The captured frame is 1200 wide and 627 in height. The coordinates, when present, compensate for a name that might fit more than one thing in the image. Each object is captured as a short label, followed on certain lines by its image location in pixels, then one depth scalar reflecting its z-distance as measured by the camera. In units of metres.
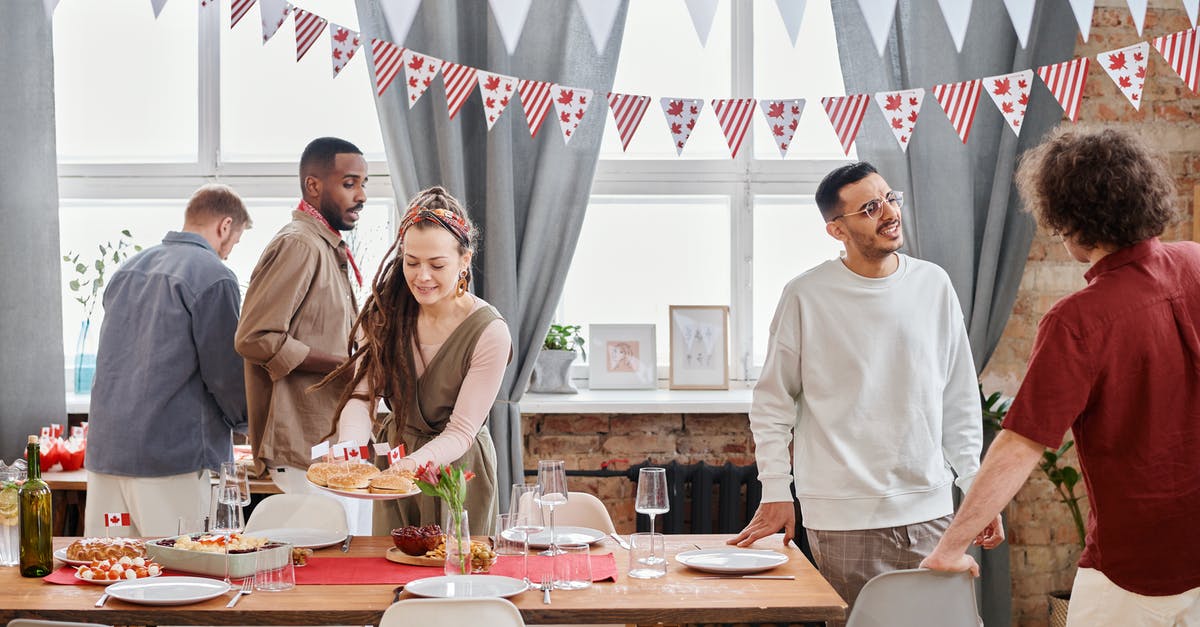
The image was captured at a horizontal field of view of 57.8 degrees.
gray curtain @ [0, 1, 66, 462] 4.16
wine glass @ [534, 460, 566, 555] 2.42
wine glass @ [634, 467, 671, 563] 2.41
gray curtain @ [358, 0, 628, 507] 4.12
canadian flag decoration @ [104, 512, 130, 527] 2.85
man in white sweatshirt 2.66
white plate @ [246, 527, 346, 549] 2.65
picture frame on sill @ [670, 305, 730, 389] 4.36
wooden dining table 2.13
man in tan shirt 3.26
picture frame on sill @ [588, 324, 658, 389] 4.35
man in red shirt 1.88
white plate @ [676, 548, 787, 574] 2.41
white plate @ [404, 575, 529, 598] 2.21
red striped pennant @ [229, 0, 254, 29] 3.52
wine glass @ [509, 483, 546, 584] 2.34
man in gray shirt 3.40
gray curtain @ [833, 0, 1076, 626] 4.21
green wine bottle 2.37
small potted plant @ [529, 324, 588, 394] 4.30
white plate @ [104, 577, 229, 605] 2.16
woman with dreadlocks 2.82
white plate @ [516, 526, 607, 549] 2.66
